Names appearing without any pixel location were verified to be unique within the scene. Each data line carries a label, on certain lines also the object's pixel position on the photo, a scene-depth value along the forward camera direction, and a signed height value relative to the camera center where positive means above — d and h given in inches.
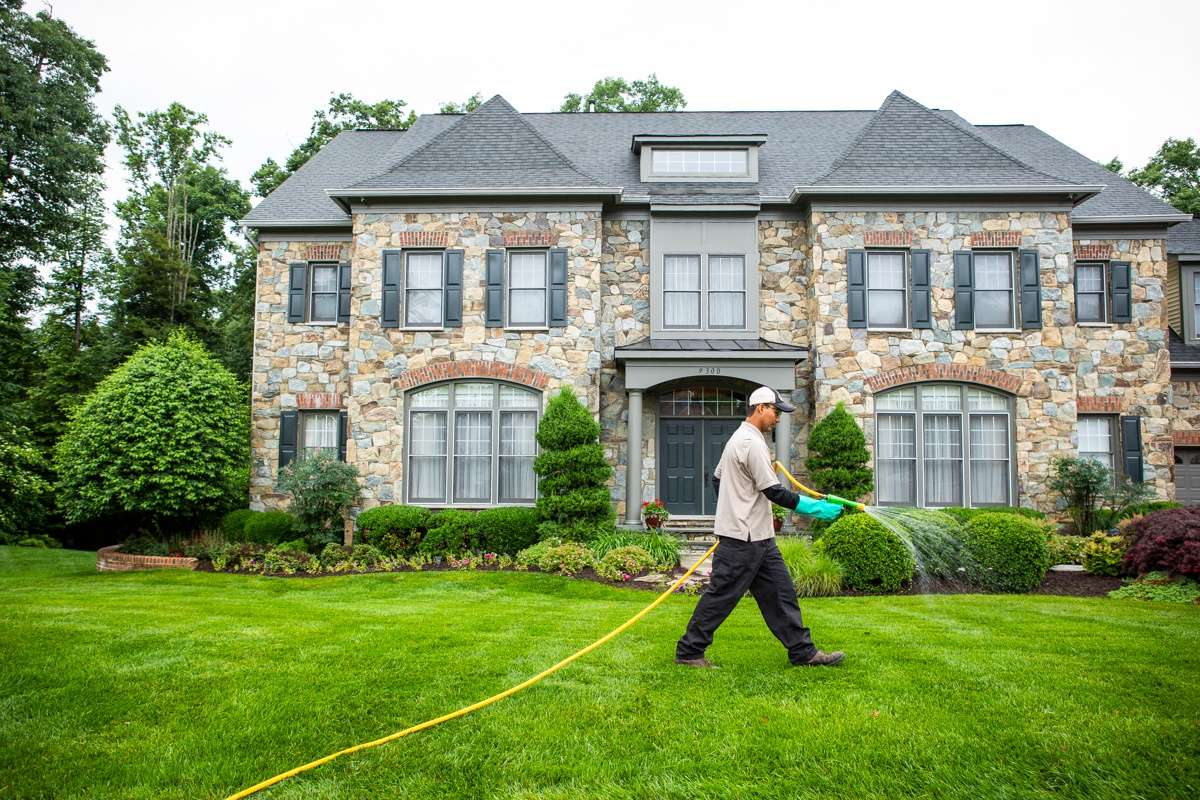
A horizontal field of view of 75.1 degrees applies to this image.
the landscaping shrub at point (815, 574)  370.3 -57.1
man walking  211.0 -30.8
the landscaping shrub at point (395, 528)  502.0 -50.9
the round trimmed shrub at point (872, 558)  375.2 -49.5
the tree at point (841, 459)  511.2 -2.8
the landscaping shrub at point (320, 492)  509.7 -28.5
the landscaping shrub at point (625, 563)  428.5 -62.2
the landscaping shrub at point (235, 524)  543.2 -54.2
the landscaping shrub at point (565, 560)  443.2 -62.5
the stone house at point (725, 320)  543.8 +96.1
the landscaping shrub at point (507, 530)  499.5 -50.9
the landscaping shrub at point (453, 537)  496.1 -56.0
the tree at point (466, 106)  1060.5 +470.3
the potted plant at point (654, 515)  521.3 -41.7
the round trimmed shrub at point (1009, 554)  376.5 -46.9
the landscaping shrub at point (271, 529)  525.0 -55.0
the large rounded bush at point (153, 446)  512.4 +0.2
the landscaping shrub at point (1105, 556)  413.1 -52.0
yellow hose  136.5 -57.5
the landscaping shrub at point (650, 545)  457.1 -55.8
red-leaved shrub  357.7 -40.6
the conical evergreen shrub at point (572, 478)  490.3 -16.8
